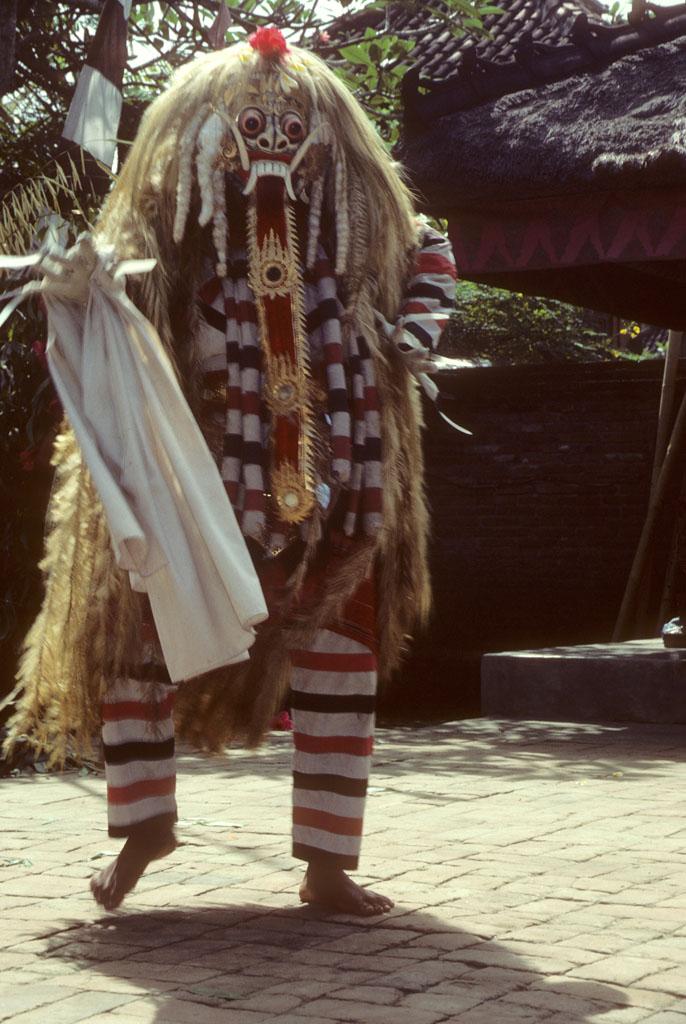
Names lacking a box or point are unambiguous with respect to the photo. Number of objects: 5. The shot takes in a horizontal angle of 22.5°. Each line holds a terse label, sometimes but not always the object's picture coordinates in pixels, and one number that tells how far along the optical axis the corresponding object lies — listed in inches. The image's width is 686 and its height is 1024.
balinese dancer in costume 147.9
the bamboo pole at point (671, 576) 390.9
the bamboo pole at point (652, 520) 422.9
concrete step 291.9
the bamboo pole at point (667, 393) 423.8
